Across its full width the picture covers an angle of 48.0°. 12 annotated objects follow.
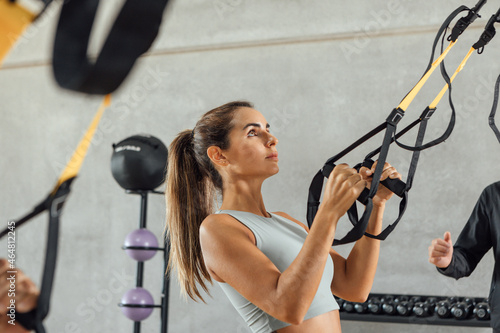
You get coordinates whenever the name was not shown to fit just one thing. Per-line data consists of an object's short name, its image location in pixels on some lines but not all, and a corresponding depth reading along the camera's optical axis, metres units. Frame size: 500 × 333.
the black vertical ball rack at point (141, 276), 3.60
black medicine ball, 3.45
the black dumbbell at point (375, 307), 3.64
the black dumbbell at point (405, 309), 3.56
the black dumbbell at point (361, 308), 3.65
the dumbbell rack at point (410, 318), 3.39
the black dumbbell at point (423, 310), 3.51
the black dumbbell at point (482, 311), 3.35
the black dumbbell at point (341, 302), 3.67
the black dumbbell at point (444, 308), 3.44
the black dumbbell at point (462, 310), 3.40
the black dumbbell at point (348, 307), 3.69
